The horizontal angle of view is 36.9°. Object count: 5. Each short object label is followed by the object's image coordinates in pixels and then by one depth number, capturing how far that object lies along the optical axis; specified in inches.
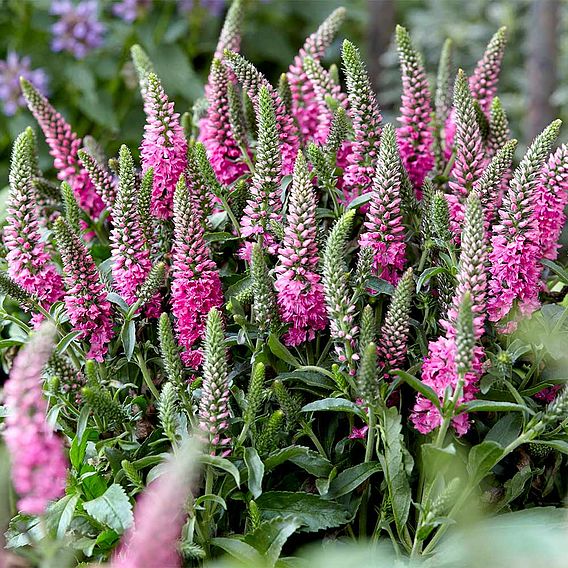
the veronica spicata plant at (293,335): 44.5
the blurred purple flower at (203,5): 153.9
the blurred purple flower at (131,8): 146.6
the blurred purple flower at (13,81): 134.6
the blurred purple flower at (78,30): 142.1
